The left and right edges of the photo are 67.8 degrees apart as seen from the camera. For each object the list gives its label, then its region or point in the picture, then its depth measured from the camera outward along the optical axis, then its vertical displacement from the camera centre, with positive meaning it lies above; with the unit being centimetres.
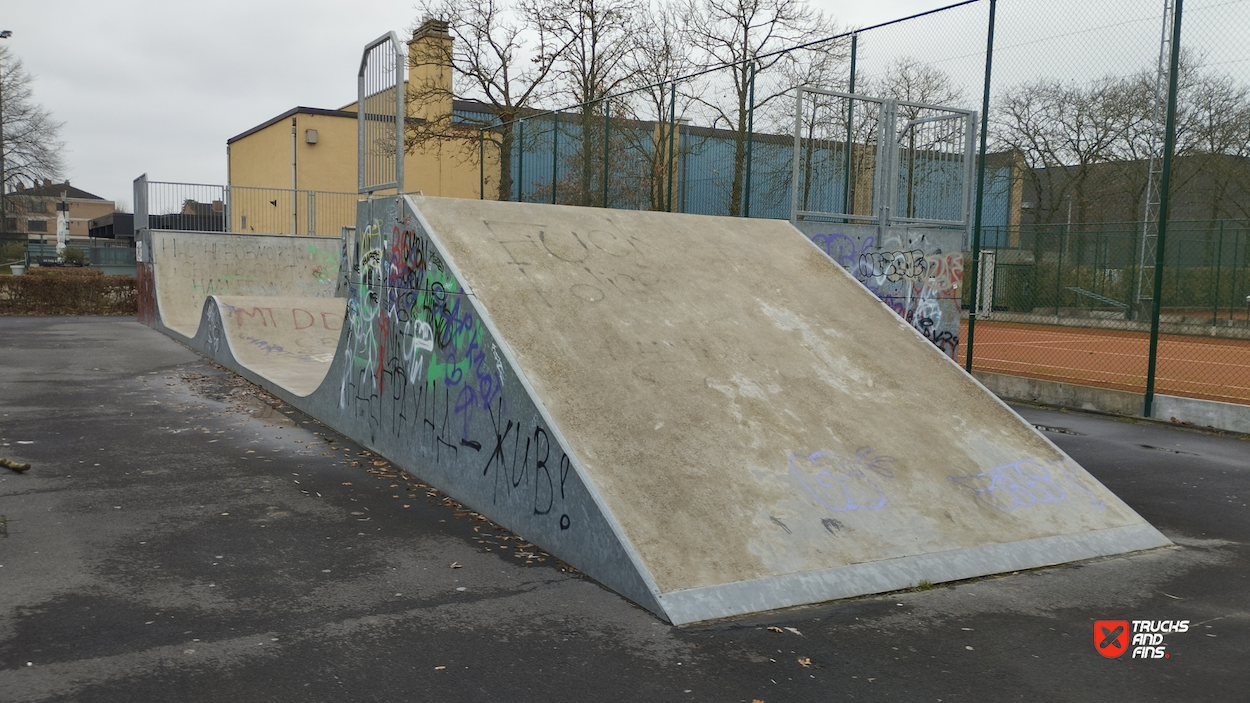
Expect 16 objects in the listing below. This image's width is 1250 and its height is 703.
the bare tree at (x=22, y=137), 4088 +505
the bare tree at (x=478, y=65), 2228 +481
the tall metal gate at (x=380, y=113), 781 +133
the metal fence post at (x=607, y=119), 1581 +254
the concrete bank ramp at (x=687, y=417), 479 -94
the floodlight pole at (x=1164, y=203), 953 +87
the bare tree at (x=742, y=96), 1372 +266
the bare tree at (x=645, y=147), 1530 +206
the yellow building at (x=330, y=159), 3092 +345
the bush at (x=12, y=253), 4574 -18
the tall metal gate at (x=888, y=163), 1039 +134
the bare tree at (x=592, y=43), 2195 +533
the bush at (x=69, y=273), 2538 -62
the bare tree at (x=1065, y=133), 1405 +282
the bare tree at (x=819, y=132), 1120 +179
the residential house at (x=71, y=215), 7430 +395
